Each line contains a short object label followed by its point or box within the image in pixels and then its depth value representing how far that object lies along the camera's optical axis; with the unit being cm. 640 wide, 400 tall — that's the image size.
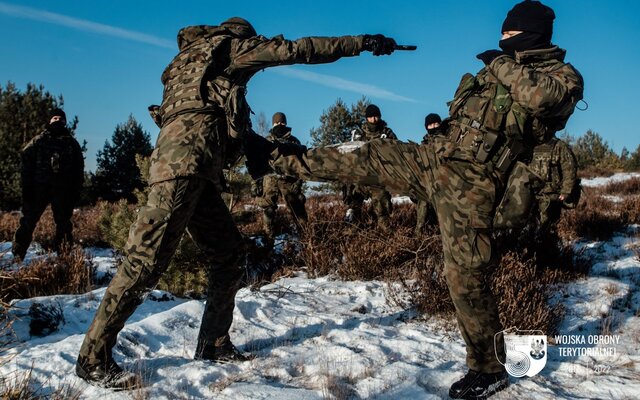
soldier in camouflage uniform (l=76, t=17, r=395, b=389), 257
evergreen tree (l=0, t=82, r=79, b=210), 1491
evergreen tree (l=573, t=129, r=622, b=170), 2467
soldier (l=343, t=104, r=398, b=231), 775
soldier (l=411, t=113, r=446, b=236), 757
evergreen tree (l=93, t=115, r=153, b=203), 1875
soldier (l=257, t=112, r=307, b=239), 763
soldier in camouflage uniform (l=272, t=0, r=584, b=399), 268
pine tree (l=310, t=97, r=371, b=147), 1652
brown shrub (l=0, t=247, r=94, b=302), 434
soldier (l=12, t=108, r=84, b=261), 690
